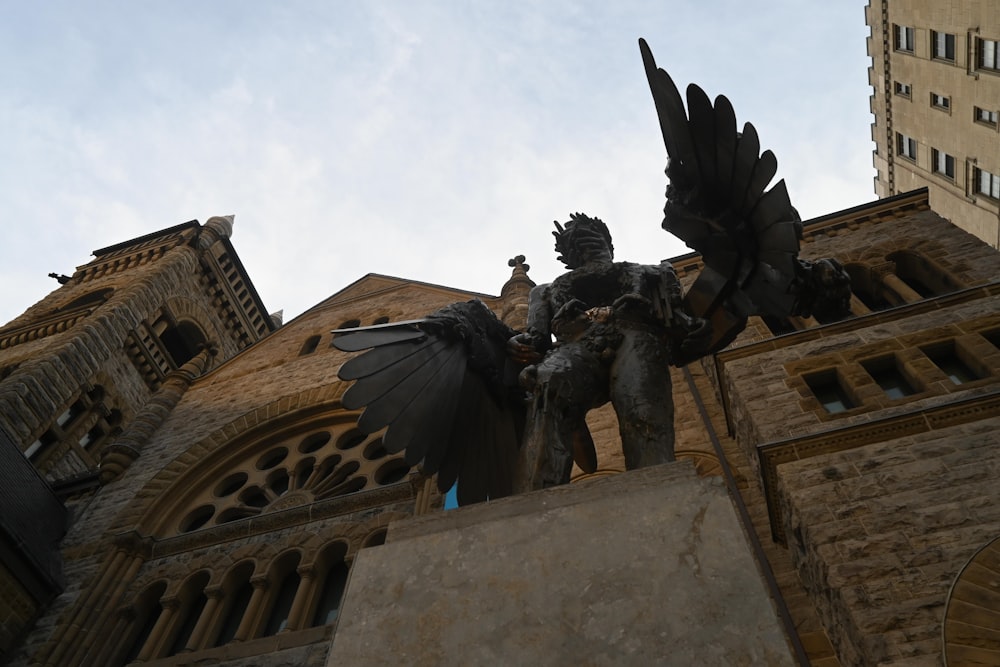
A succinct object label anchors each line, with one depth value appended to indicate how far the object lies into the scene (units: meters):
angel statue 3.80
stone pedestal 2.35
